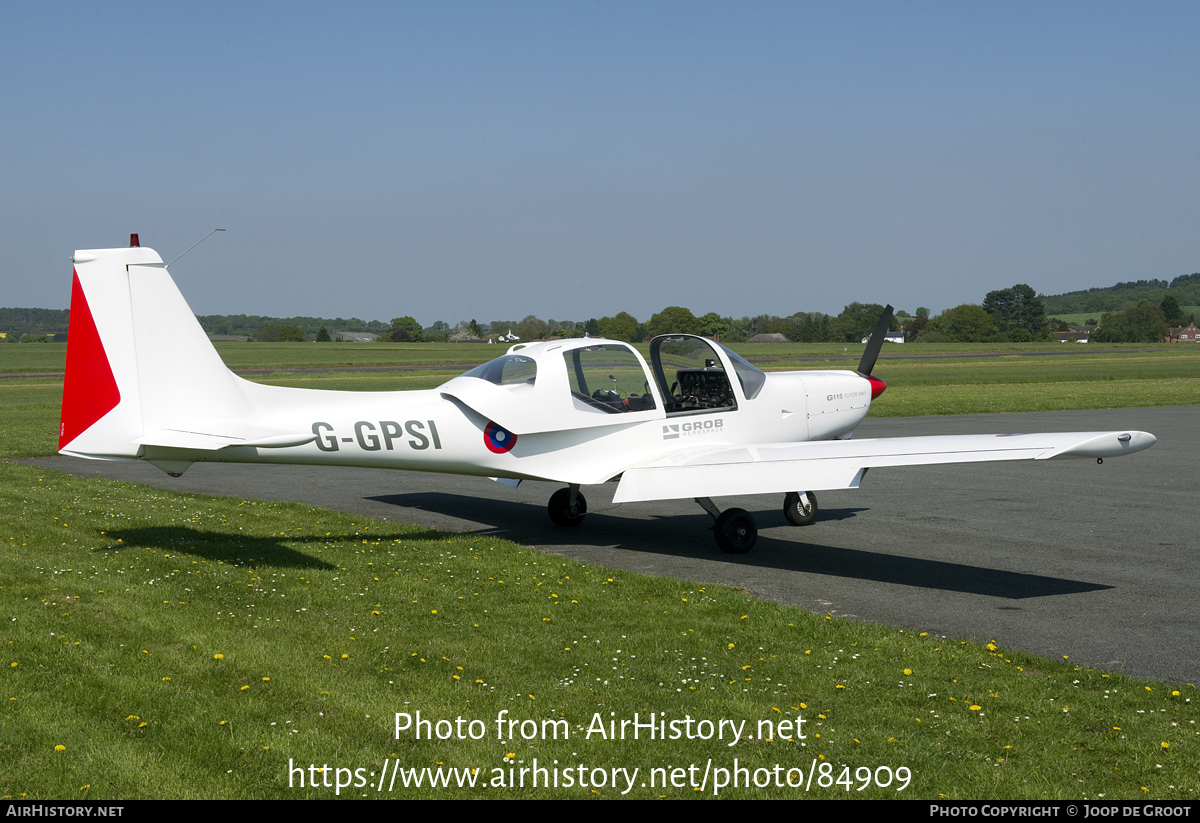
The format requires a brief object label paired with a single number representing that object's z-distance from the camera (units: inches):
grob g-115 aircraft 333.4
